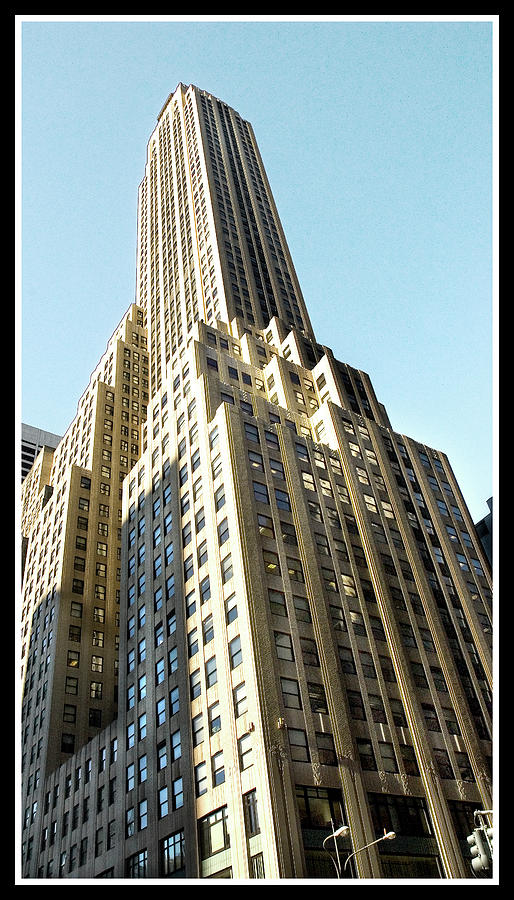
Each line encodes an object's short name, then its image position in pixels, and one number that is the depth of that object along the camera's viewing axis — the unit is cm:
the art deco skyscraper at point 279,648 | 4356
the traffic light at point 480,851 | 2053
